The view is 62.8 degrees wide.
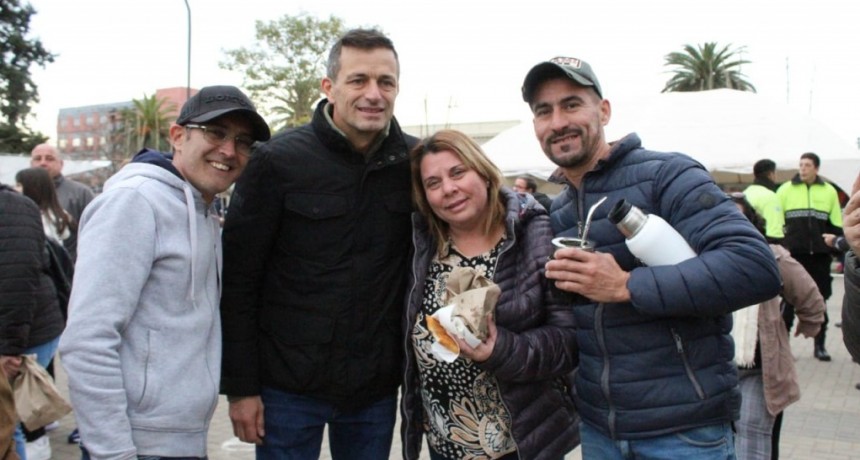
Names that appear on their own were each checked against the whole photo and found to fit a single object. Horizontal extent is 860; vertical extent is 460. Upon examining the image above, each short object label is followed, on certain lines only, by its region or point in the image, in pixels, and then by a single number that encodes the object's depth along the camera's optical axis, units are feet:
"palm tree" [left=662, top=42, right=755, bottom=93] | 141.90
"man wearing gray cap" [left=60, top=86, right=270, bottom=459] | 6.91
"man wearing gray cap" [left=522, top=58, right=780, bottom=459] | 6.98
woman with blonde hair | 8.77
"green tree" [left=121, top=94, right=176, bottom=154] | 175.79
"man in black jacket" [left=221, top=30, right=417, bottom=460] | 9.17
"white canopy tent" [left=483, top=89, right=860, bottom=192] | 49.60
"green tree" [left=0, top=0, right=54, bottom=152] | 105.50
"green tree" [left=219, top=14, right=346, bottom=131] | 121.60
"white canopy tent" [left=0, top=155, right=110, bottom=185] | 61.98
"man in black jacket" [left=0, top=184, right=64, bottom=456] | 13.07
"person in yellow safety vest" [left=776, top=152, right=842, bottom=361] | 28.60
